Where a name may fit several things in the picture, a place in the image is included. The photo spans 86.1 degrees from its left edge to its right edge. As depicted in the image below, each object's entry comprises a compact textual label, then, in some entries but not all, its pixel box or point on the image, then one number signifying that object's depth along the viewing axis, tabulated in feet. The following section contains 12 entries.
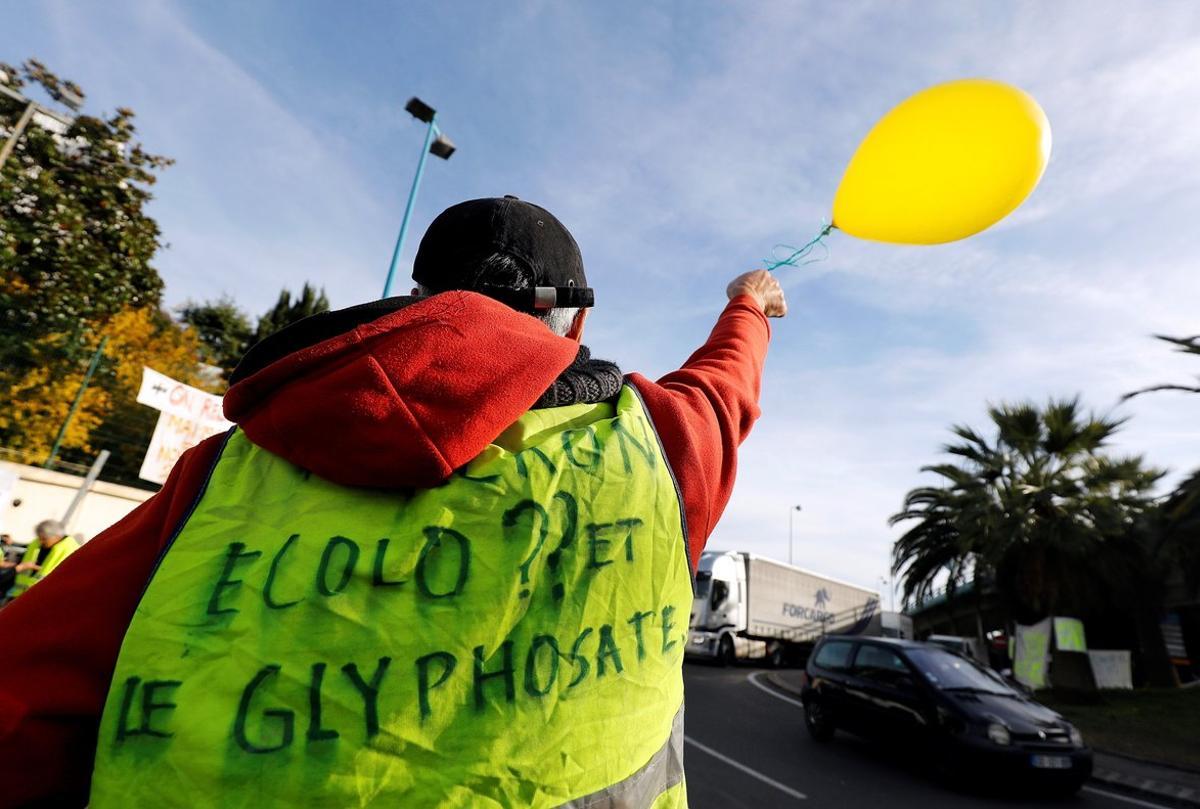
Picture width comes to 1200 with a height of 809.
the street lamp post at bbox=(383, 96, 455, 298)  32.50
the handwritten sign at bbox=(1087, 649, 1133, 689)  51.49
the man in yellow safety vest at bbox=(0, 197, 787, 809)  2.57
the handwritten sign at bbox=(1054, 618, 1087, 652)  44.37
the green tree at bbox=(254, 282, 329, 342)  94.99
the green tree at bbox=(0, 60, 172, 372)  43.96
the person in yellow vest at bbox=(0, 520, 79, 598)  24.06
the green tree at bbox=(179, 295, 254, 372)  90.43
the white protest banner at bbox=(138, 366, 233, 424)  35.58
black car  21.88
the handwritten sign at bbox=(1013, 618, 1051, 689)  46.52
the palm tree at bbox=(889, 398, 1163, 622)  46.37
